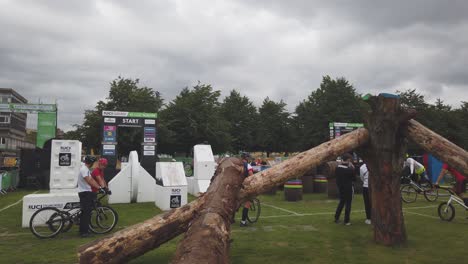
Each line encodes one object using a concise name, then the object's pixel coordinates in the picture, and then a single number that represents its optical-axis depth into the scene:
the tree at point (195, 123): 41.78
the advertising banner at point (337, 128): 26.75
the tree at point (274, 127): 55.16
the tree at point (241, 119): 53.56
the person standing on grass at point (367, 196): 9.00
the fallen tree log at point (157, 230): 4.43
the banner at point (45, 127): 23.89
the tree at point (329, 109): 45.06
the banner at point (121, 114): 18.94
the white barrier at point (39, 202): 8.49
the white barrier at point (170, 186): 11.08
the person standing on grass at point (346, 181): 8.71
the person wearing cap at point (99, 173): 8.49
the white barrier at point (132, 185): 13.23
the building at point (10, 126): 66.50
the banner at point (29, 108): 26.02
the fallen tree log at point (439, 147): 5.43
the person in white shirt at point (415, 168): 15.00
